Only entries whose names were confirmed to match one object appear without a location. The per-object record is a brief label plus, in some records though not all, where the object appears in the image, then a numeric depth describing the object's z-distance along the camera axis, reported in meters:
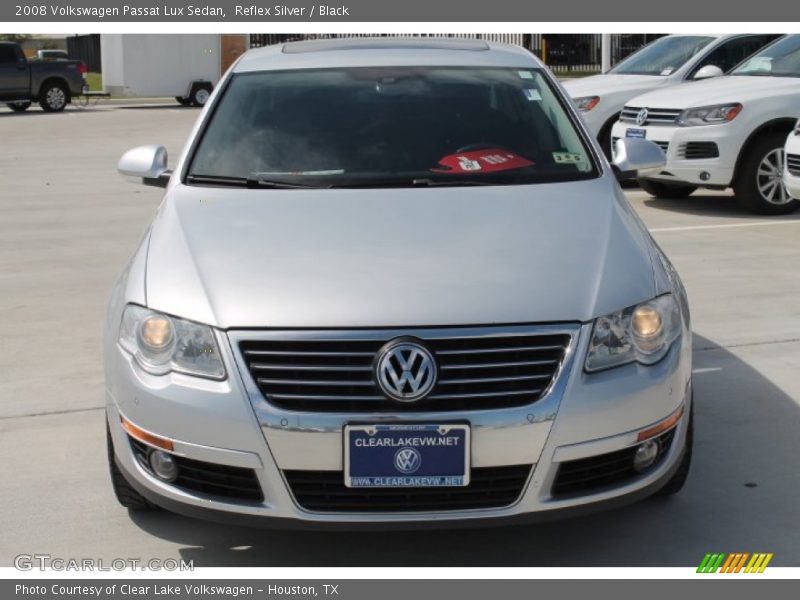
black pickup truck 29.81
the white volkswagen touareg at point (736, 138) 11.23
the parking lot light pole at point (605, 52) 25.67
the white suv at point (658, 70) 13.48
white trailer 31.95
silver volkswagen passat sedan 3.69
